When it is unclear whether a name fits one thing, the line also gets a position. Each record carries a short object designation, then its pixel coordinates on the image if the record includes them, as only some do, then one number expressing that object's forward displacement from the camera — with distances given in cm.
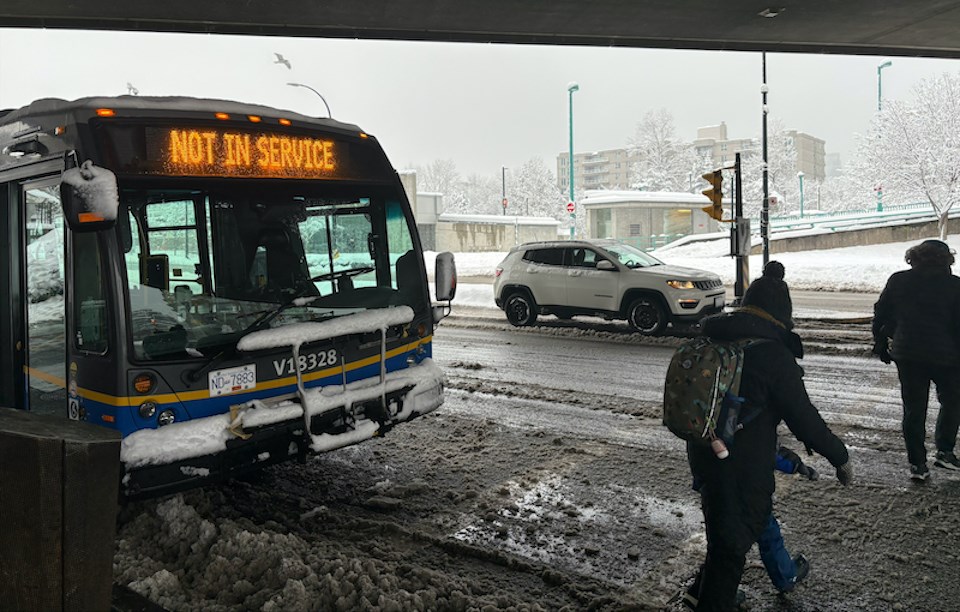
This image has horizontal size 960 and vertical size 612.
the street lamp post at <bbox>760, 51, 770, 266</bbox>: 1964
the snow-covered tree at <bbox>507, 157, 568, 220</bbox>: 9238
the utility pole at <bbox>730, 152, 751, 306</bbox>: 1502
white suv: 1412
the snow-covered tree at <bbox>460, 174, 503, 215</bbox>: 11512
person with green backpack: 346
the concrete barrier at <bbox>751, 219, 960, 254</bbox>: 3634
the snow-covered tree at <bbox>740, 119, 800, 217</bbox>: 6893
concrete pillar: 302
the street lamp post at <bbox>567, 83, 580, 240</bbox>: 3972
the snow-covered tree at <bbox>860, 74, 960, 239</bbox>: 3706
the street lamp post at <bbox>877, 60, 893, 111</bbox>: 4597
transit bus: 457
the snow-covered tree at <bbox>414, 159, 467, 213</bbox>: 11369
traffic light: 1534
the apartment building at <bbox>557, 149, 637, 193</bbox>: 14425
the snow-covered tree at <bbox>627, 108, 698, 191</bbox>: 7481
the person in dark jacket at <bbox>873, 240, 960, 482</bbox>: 579
